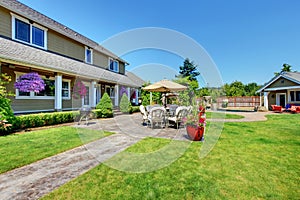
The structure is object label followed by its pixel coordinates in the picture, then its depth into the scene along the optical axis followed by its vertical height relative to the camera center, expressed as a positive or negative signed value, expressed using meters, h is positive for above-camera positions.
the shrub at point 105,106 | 11.51 -0.38
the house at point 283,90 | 18.95 +1.39
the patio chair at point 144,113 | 8.44 -0.66
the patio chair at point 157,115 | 7.64 -0.72
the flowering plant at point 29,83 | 8.74 +1.04
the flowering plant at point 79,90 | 13.28 +0.94
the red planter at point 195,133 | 5.55 -1.15
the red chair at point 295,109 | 17.39 -0.94
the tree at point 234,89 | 34.47 +2.63
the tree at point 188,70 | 48.48 +9.92
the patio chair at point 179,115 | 7.52 -0.70
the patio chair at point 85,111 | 9.20 -0.62
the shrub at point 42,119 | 7.01 -0.93
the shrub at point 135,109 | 15.77 -0.84
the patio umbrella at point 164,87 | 10.02 +0.91
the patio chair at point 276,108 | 18.73 -0.91
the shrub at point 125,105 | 14.62 -0.39
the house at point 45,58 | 8.74 +2.81
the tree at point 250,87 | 47.97 +4.29
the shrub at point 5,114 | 6.05 -0.53
